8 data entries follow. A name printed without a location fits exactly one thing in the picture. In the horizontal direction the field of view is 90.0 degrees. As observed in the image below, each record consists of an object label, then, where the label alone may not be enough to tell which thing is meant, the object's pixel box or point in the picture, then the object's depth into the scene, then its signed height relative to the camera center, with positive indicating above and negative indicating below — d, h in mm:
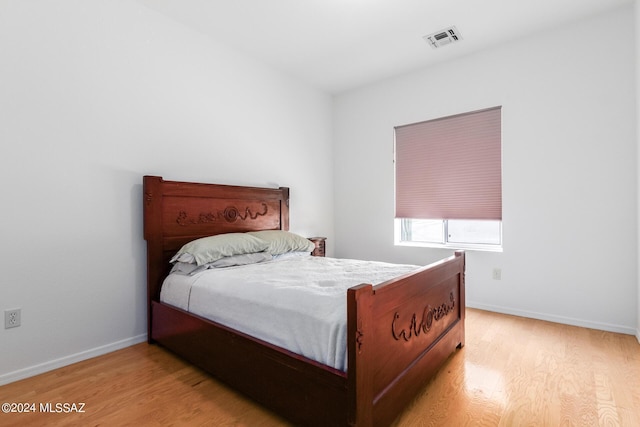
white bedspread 1426 -469
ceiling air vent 2891 +1633
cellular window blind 3225 +486
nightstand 3757 -384
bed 1291 -682
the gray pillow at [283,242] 2887 -268
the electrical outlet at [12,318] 1928 -624
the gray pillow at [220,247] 2383 -263
